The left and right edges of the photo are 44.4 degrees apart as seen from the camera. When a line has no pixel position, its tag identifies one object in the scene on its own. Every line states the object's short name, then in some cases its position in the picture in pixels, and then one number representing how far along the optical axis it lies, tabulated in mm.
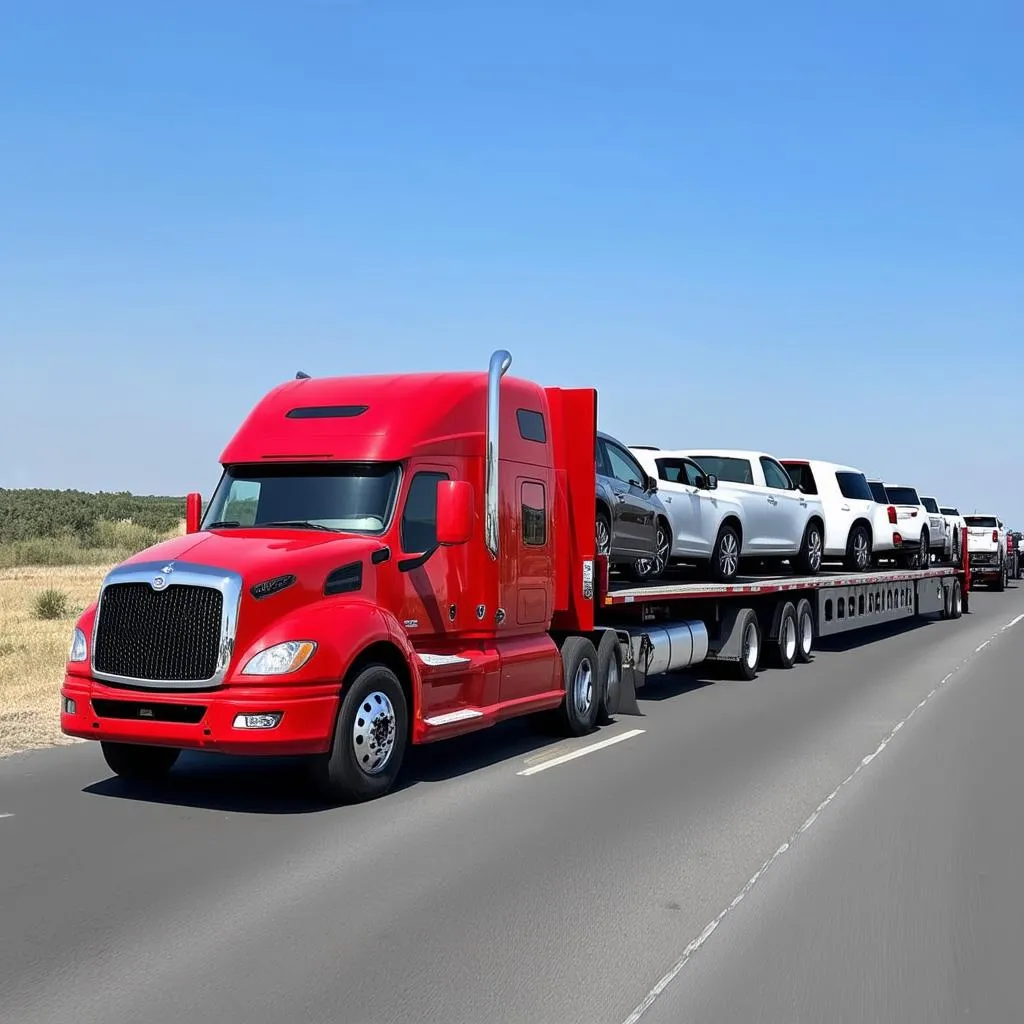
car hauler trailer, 7668
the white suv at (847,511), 20328
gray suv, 12273
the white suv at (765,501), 16766
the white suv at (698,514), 14602
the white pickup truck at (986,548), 41781
